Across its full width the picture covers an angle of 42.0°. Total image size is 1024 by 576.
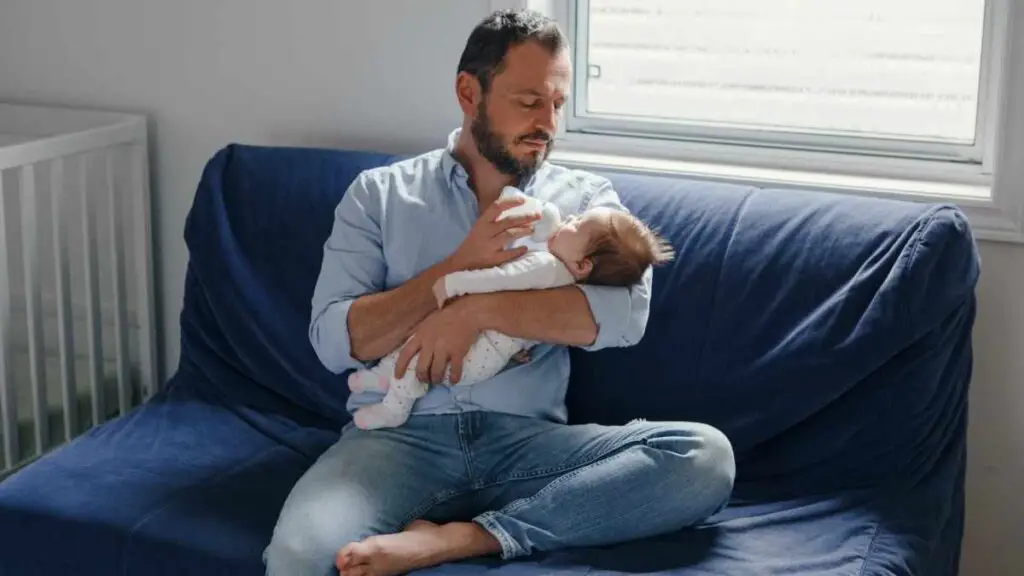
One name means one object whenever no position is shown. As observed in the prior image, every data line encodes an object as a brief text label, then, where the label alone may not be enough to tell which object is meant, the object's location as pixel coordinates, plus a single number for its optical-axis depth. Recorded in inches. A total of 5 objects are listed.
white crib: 110.1
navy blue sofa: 81.8
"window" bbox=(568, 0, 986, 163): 102.6
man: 79.3
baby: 81.7
